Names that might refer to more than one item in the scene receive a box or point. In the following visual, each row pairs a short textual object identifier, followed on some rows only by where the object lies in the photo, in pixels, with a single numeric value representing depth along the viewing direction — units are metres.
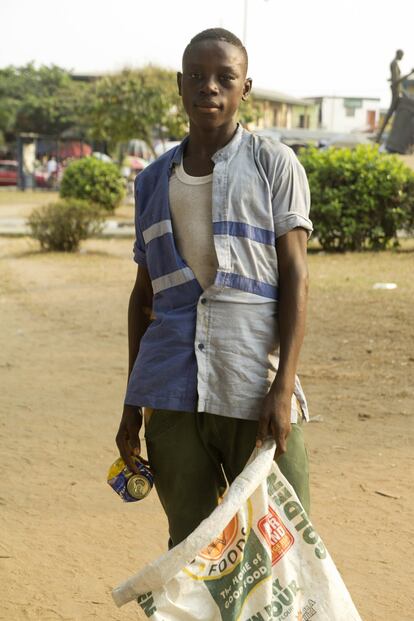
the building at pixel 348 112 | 82.38
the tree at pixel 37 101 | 55.40
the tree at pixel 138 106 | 27.16
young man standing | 2.32
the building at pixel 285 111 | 67.69
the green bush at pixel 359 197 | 13.62
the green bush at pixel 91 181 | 20.56
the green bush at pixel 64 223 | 13.69
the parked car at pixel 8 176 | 42.84
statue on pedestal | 19.64
